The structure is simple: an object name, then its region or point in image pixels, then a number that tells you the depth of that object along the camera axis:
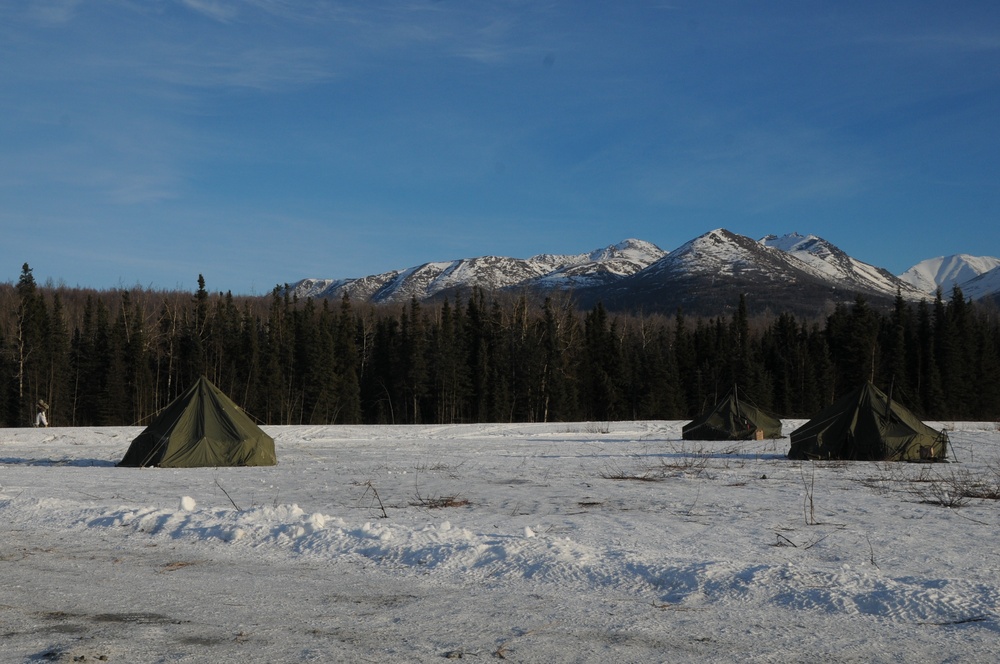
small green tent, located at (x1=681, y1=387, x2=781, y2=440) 33.09
